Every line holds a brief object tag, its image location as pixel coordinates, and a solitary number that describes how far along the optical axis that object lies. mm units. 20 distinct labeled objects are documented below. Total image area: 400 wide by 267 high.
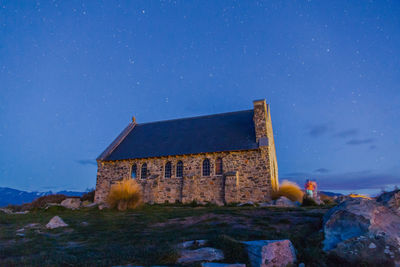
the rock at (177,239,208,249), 6278
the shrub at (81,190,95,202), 26272
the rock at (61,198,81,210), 22828
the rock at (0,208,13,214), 22347
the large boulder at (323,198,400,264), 5535
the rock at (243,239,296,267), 5234
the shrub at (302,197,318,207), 16156
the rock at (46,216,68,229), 12092
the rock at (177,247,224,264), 5484
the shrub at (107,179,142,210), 18125
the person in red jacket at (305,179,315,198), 19553
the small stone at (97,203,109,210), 20200
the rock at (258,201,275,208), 17703
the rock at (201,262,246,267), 4924
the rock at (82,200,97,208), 22719
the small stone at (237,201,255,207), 17616
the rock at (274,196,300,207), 17005
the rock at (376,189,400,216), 6801
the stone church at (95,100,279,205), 20688
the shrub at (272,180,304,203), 19133
